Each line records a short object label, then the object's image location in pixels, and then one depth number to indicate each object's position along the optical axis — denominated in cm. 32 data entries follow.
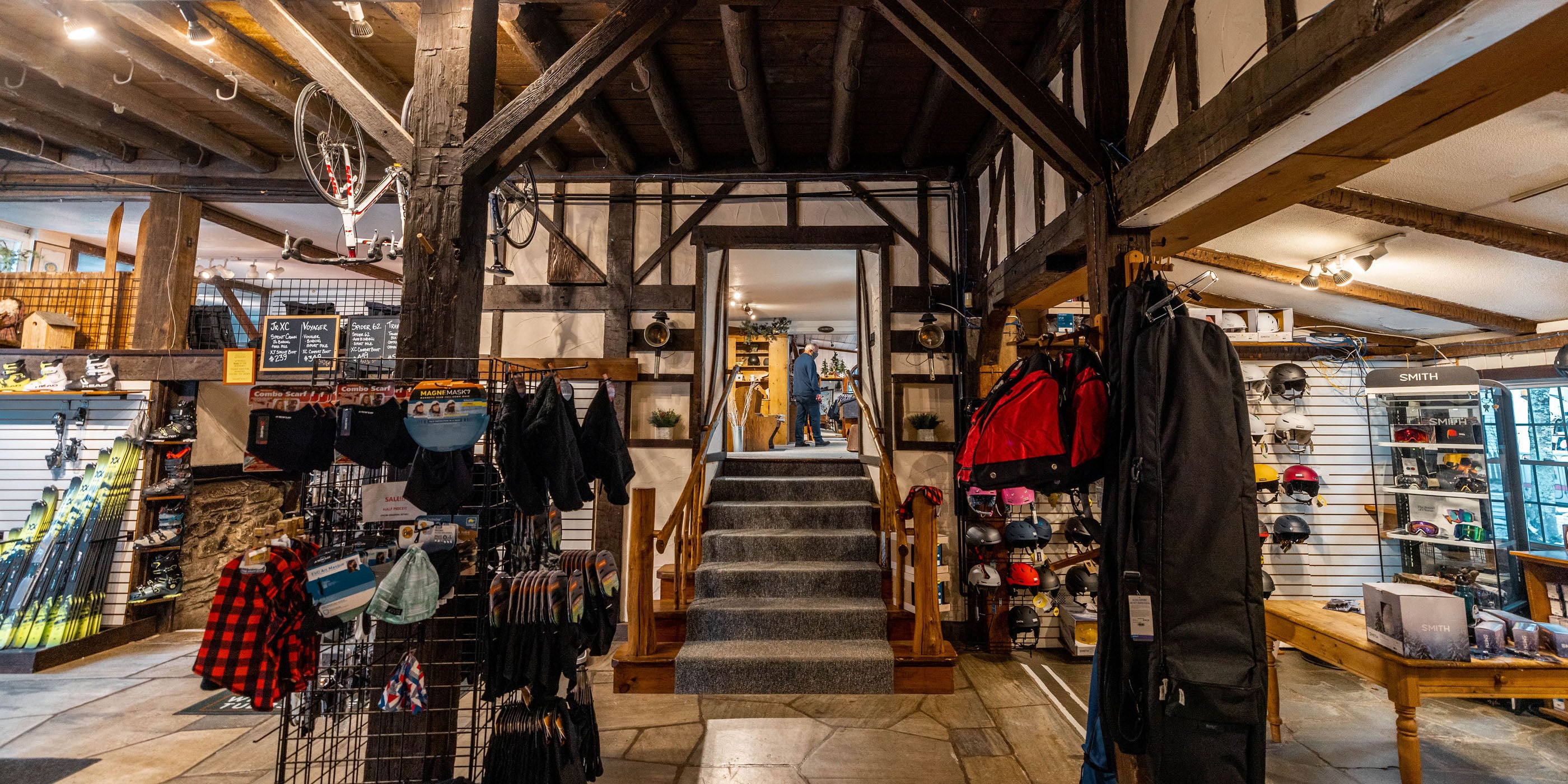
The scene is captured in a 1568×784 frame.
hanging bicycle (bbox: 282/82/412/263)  317
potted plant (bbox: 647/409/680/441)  543
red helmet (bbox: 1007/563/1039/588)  480
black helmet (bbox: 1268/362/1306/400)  529
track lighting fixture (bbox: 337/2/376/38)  316
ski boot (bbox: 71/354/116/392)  535
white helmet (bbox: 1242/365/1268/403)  557
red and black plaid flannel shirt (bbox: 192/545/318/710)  199
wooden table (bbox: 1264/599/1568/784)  289
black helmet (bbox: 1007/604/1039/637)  489
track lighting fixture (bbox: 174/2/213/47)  329
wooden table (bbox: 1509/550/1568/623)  421
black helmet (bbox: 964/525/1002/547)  479
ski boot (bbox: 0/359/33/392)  531
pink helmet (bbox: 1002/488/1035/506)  470
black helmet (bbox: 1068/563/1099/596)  494
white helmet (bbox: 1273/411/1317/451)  537
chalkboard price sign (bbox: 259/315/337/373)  546
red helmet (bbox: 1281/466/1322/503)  514
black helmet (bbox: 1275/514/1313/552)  505
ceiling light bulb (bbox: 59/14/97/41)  331
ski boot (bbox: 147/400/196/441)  545
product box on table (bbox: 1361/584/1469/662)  290
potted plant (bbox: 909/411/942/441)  540
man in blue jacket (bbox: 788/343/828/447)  938
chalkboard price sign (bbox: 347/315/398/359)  557
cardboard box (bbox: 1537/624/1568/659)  302
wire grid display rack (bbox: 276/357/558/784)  222
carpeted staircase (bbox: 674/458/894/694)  383
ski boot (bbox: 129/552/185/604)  532
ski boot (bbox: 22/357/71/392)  529
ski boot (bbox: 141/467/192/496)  539
